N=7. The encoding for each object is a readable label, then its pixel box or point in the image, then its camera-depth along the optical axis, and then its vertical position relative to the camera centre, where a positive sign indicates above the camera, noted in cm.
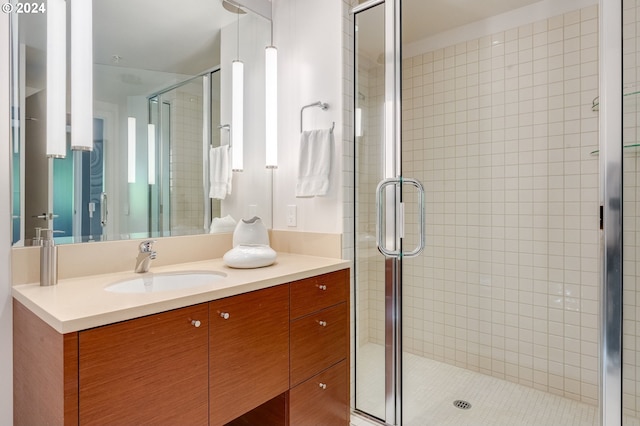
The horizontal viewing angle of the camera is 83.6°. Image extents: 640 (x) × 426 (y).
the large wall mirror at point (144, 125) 133 +39
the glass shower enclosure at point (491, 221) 180 -7
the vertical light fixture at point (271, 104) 206 +61
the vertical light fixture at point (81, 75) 135 +52
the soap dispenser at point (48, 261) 127 -18
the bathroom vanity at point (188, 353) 94 -46
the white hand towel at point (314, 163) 187 +25
